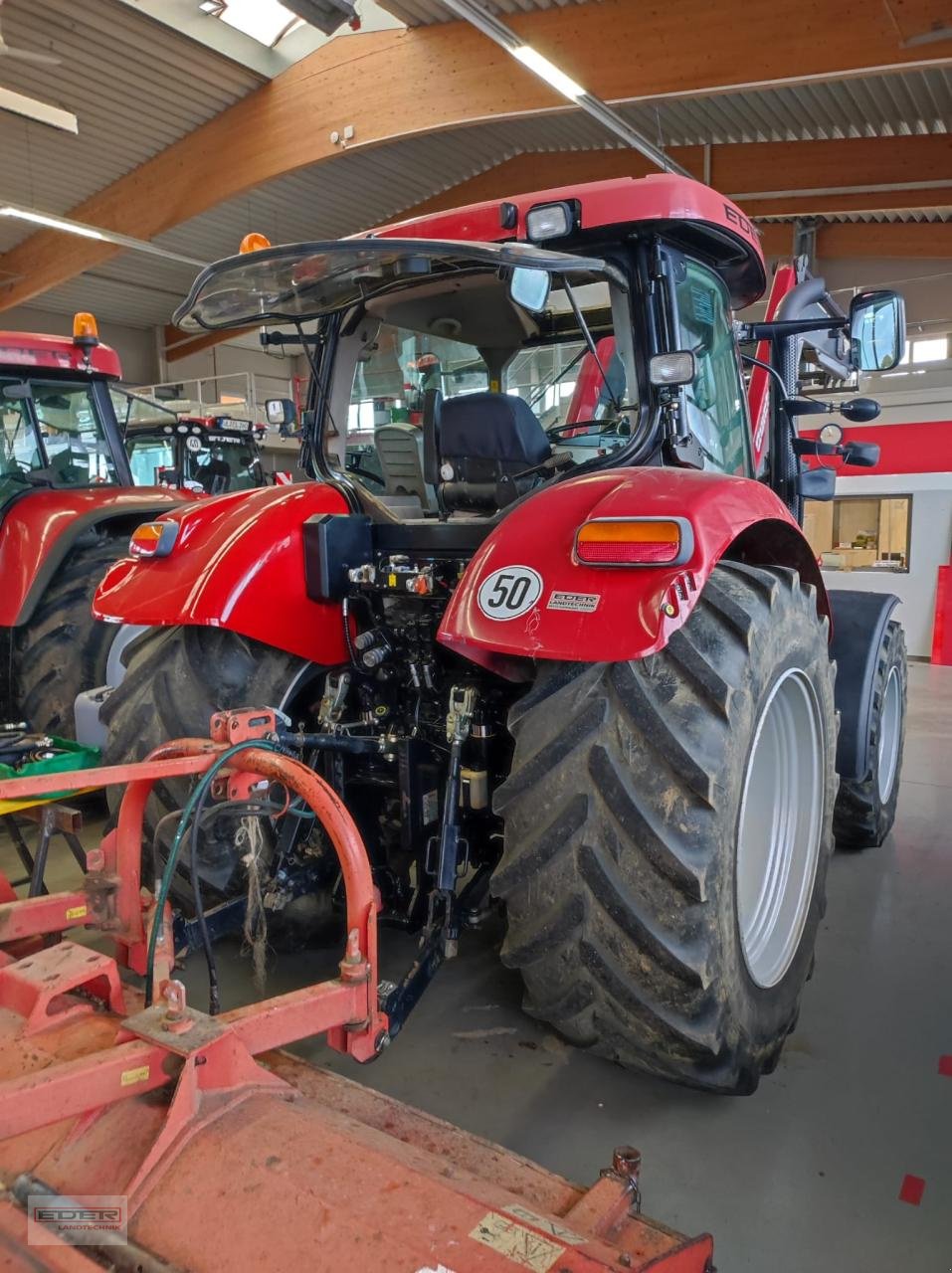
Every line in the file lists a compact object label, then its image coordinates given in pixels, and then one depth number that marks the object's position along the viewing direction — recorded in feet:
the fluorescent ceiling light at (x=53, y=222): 31.96
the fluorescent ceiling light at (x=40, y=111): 23.29
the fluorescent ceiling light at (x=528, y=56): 22.31
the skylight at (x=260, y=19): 29.78
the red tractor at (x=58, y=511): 13.61
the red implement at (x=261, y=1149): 3.63
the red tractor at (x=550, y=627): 5.53
